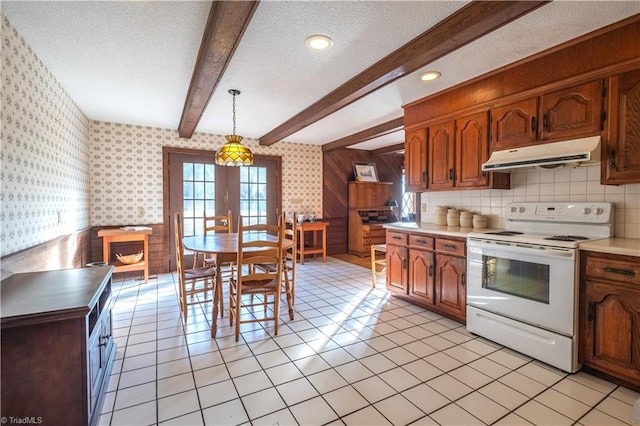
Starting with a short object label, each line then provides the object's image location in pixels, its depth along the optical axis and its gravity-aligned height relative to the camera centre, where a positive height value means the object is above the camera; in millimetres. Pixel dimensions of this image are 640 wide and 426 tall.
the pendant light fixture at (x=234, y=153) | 3285 +565
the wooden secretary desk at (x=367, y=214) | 6285 -188
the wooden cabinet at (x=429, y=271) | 2861 -678
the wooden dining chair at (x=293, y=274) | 2975 -724
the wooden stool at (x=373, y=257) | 4054 -702
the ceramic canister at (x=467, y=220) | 3291 -157
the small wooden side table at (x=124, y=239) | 4086 -457
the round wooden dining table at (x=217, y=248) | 2656 -385
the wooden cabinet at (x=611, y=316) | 1849 -697
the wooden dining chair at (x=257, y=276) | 2559 -620
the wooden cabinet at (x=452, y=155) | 2984 +538
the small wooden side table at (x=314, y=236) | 5711 -578
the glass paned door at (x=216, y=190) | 5074 +279
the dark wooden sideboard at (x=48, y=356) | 1299 -662
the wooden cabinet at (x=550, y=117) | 2256 +715
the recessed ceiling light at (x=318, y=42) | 2193 +1197
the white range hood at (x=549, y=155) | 2191 +391
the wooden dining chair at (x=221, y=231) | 3844 -336
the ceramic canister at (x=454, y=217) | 3406 -130
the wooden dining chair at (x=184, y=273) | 2928 -670
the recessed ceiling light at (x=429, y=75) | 2826 +1211
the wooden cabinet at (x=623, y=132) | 2055 +499
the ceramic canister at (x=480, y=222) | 3172 -172
